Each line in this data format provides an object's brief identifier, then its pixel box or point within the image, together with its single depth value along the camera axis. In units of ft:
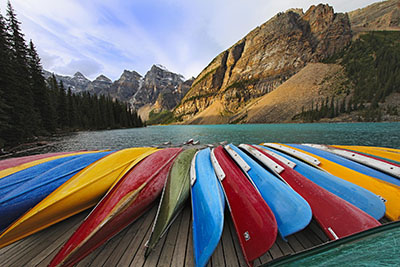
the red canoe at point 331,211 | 5.77
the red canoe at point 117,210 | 5.04
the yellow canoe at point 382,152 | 12.90
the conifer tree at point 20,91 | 44.50
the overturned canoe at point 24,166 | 10.75
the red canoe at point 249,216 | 5.49
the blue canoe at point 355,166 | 9.34
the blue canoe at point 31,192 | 7.55
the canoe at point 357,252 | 3.30
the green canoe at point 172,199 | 5.95
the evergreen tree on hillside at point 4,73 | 41.63
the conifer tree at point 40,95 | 71.51
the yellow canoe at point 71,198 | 6.61
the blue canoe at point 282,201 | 6.22
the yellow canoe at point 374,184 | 7.02
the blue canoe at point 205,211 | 5.54
